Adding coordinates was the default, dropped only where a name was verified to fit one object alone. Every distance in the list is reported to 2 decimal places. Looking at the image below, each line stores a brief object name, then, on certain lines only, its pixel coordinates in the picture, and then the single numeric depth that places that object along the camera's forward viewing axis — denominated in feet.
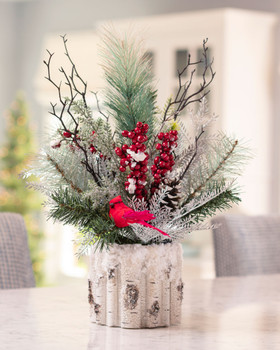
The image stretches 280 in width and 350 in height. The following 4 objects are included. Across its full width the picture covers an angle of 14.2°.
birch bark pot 6.75
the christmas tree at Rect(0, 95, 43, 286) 29.69
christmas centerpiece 6.69
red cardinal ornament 6.57
